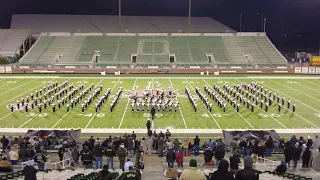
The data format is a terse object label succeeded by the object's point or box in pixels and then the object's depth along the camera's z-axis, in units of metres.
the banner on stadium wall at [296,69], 38.59
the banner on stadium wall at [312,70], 38.47
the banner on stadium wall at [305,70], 38.50
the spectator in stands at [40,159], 8.97
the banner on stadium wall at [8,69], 37.81
